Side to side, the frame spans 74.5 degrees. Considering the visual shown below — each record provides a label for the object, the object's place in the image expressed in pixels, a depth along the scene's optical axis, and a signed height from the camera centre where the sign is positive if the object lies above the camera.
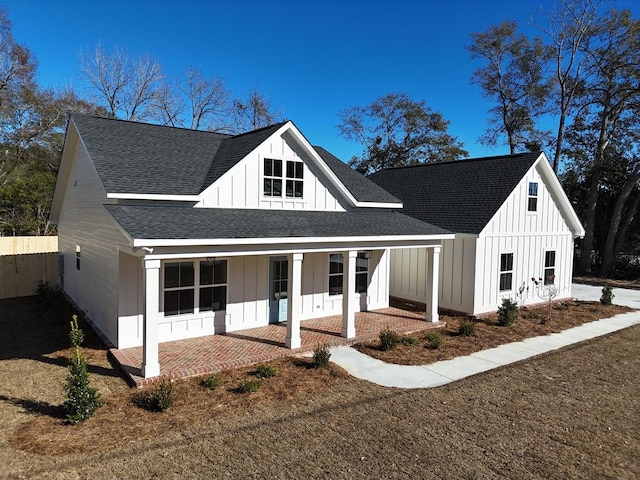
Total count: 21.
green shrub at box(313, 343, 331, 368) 8.92 -2.81
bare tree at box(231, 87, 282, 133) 39.62 +11.13
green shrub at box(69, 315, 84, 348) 7.86 -2.20
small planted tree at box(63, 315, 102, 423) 6.42 -2.69
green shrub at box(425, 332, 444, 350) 10.66 -2.90
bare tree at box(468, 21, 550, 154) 34.97 +13.02
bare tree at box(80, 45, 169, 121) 31.83 +11.58
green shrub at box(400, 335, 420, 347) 10.80 -2.95
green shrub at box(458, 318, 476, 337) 11.78 -2.83
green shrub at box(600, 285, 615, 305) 16.97 -2.71
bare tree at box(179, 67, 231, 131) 36.41 +11.87
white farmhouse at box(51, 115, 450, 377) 9.14 -0.19
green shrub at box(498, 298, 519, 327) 13.08 -2.66
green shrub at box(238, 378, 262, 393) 7.63 -2.95
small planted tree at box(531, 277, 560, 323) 16.28 -2.28
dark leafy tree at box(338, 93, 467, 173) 39.38 +8.65
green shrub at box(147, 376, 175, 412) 6.82 -2.86
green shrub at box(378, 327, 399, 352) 10.32 -2.80
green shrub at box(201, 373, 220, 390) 7.76 -2.94
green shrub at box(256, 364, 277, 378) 8.35 -2.93
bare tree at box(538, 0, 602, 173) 29.25 +11.49
